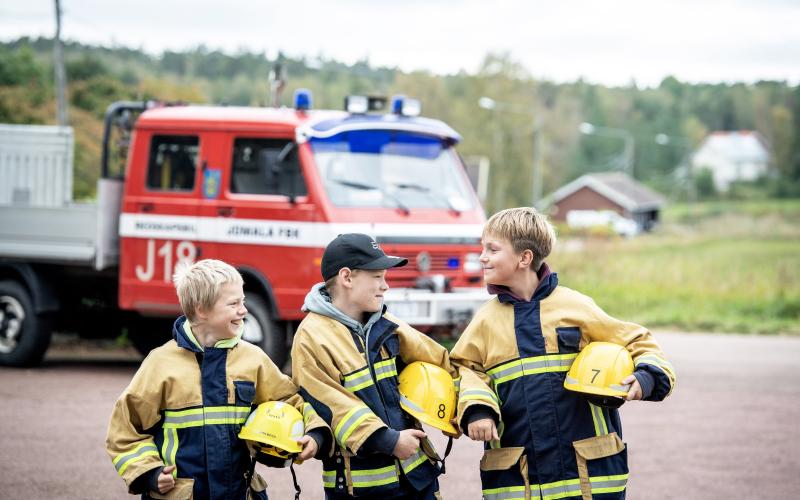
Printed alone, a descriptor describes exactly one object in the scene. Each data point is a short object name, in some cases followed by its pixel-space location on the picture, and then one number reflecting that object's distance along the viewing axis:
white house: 143.38
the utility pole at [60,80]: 22.05
